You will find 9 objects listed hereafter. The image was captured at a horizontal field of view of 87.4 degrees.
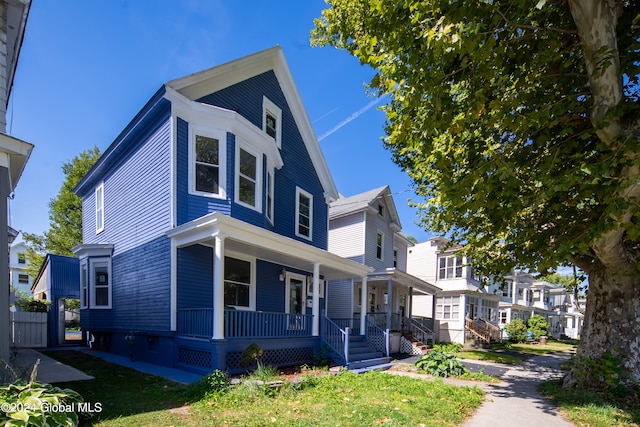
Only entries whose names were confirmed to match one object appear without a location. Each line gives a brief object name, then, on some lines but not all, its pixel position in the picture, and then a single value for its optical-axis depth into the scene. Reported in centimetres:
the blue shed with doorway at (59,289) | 1449
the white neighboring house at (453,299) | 2236
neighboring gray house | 1758
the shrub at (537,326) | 2803
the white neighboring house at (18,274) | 3831
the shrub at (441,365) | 988
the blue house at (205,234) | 893
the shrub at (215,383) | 660
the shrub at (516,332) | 2598
